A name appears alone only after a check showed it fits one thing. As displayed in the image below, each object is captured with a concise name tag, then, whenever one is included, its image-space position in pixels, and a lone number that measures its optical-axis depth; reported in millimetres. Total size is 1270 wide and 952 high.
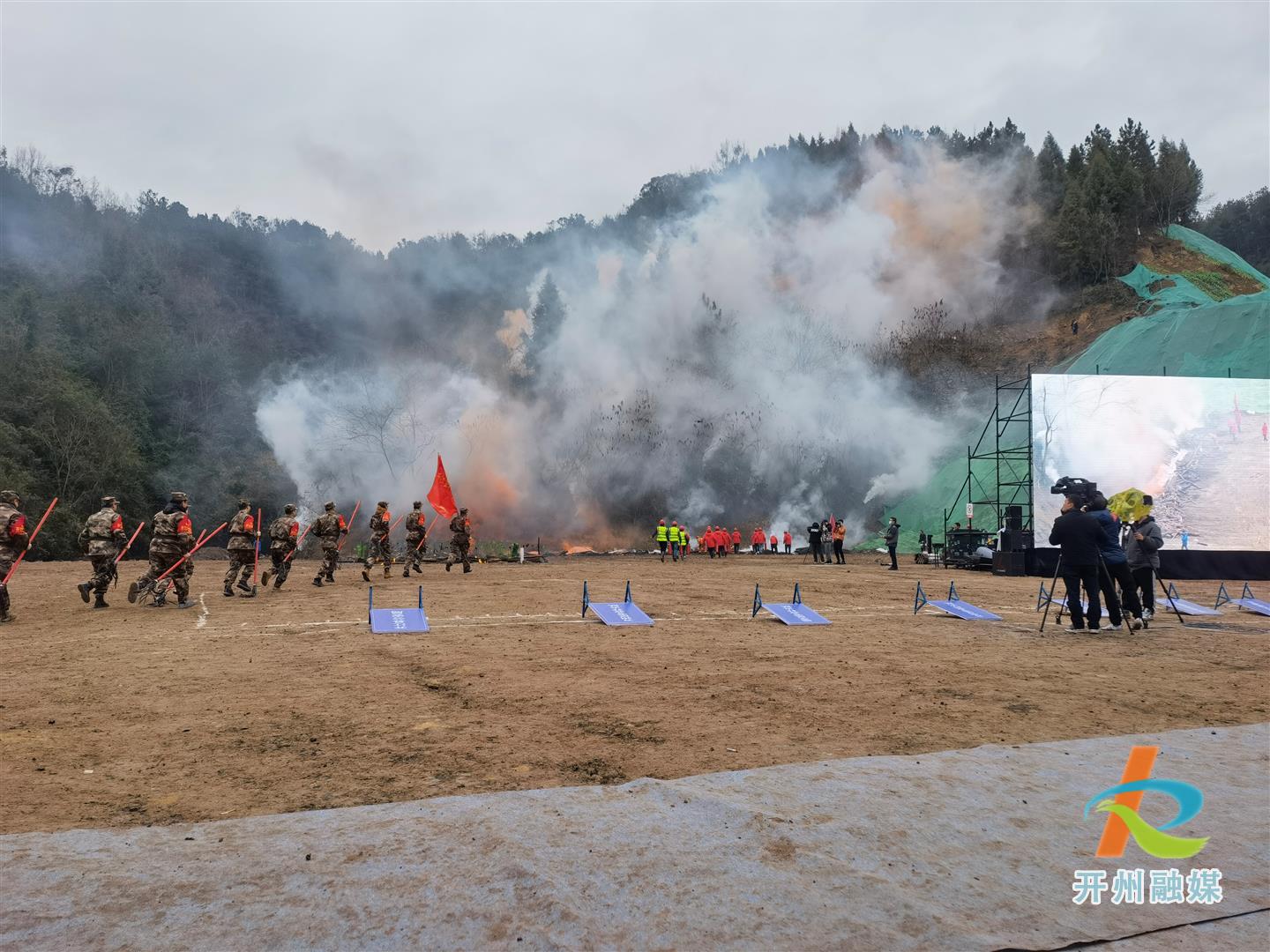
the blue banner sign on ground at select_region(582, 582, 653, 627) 11750
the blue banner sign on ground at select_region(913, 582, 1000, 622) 12633
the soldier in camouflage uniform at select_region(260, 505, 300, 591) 16672
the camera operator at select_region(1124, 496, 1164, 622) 12148
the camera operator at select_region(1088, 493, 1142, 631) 11492
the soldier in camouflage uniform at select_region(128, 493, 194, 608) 13828
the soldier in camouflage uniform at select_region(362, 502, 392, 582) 20047
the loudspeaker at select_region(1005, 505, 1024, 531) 24422
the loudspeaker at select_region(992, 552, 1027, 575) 23312
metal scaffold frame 28950
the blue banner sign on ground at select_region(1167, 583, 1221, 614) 13506
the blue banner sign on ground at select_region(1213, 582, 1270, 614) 13398
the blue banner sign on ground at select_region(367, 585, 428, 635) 10711
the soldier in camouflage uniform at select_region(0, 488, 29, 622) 12109
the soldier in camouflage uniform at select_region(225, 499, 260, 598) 15289
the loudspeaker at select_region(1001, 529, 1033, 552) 23734
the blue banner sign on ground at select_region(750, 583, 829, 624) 12000
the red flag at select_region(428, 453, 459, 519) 22406
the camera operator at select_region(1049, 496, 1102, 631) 11008
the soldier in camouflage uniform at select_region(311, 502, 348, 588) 17750
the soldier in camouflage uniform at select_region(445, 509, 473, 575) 22953
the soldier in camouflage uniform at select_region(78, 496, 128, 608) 13289
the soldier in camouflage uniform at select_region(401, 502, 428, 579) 21109
